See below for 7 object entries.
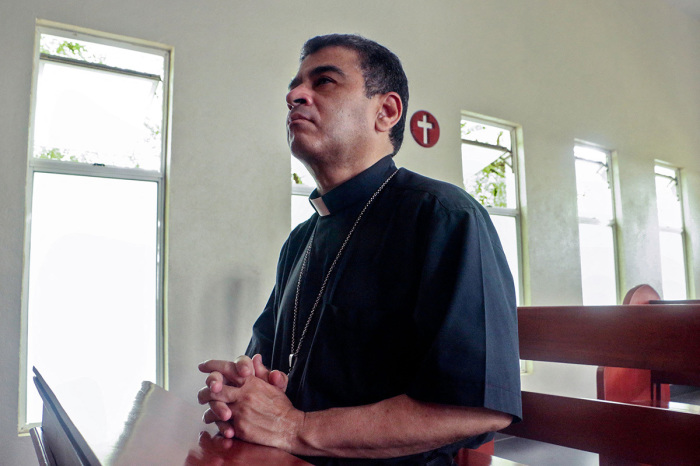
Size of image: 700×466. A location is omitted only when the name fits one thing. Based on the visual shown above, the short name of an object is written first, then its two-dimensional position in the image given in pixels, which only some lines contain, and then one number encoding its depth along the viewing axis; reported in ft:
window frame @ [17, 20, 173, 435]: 9.77
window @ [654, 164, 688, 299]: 22.38
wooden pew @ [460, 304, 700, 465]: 3.62
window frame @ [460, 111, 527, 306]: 16.94
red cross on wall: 14.94
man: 3.10
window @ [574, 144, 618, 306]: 19.25
